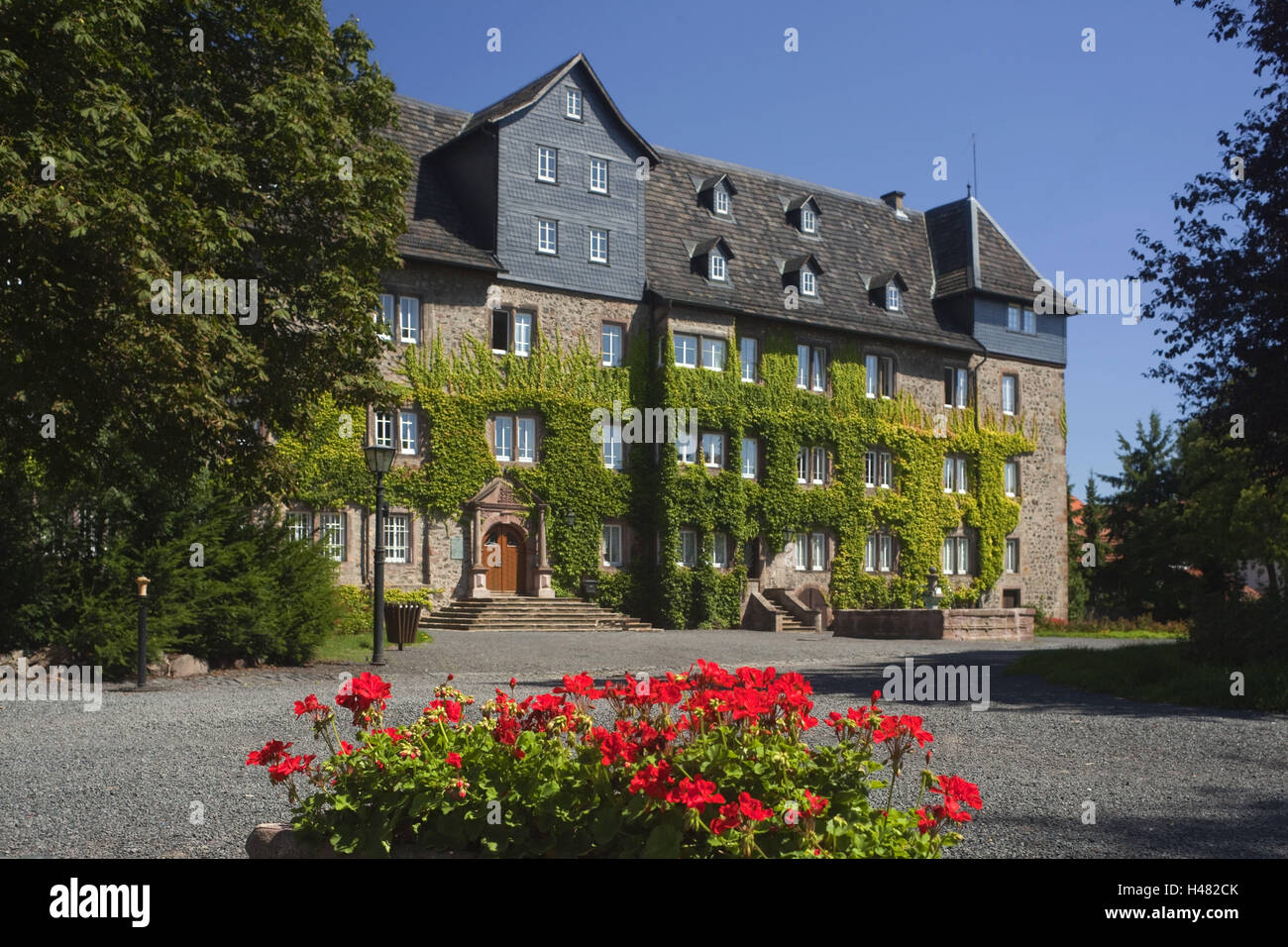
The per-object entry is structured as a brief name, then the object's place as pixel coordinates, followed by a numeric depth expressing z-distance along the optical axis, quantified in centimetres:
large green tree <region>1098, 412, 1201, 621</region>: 4681
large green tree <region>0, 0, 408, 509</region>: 1424
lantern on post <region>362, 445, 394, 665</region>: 1847
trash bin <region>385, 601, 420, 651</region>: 2264
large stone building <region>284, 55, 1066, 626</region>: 3406
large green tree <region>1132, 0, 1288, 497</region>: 1628
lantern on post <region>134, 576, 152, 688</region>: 1537
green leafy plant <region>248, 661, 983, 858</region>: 396
